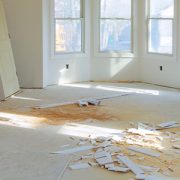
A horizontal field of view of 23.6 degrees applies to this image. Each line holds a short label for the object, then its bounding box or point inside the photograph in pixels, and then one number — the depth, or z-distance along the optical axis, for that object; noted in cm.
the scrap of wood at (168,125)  532
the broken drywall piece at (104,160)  397
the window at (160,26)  841
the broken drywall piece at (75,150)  430
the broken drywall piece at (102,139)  469
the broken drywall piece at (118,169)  378
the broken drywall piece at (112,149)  429
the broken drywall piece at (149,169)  378
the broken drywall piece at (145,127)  520
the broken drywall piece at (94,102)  675
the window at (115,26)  909
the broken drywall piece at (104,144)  449
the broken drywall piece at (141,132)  502
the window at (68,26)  864
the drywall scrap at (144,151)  421
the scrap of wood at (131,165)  375
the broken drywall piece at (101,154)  414
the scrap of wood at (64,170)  363
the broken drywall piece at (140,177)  358
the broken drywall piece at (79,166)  387
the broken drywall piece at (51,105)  649
